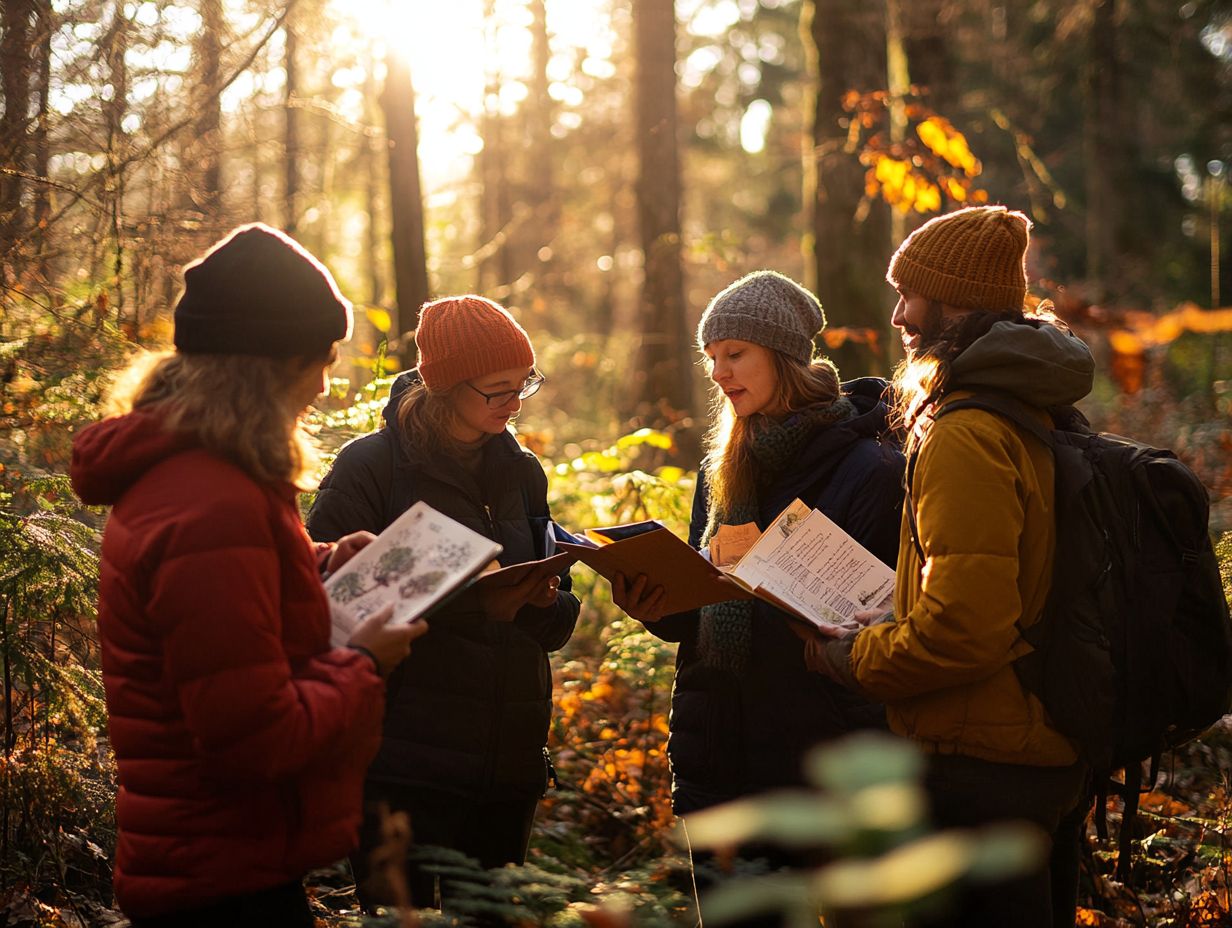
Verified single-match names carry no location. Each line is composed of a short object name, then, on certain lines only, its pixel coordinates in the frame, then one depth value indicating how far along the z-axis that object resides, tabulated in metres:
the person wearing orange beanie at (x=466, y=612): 3.36
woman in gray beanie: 3.45
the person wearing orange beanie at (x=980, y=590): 2.62
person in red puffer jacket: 2.13
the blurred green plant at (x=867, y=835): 1.00
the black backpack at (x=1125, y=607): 2.69
